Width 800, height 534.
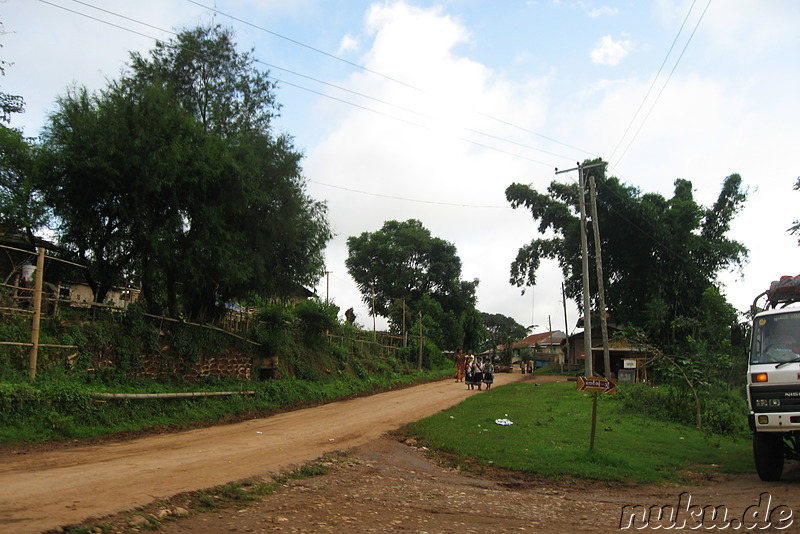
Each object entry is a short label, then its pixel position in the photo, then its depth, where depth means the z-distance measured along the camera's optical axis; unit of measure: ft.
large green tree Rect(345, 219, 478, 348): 205.57
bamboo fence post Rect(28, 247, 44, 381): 48.49
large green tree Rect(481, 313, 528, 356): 371.56
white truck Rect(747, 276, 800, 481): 34.37
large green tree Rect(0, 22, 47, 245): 67.51
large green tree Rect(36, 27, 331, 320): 57.52
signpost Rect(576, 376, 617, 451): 42.29
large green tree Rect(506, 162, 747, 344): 146.20
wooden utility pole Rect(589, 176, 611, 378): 99.53
